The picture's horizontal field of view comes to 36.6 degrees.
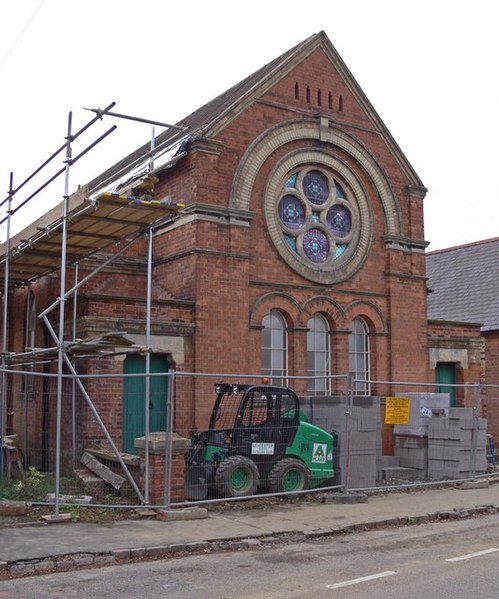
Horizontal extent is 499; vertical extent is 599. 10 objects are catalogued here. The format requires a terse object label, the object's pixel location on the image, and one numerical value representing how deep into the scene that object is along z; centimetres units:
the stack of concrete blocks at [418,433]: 1688
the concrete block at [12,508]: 1099
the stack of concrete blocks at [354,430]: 1416
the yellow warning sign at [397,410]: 1523
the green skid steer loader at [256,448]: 1248
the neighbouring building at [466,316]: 2081
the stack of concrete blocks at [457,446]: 1617
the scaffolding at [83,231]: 1197
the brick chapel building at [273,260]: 1584
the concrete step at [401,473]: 1661
